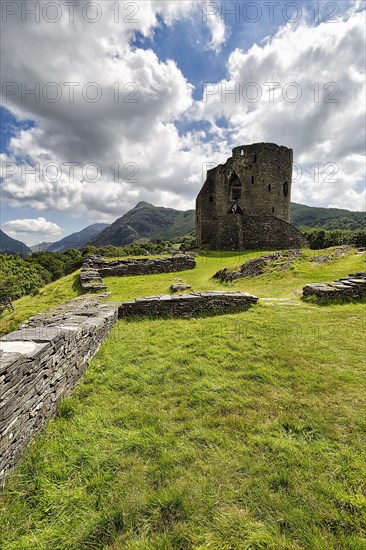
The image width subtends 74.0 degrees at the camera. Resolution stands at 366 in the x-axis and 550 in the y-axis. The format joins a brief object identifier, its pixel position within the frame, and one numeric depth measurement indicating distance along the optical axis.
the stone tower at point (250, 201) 28.64
